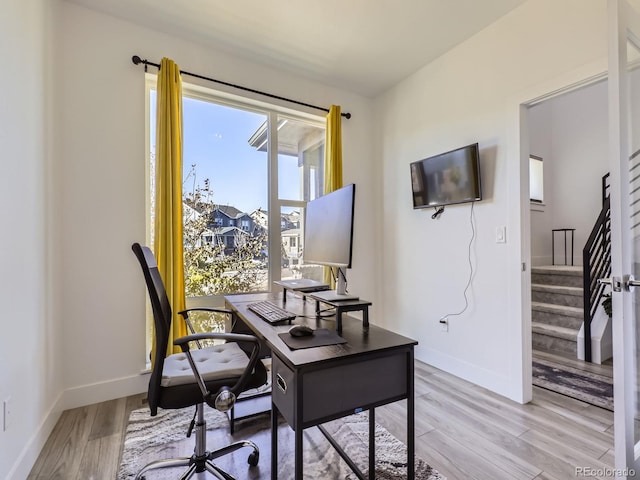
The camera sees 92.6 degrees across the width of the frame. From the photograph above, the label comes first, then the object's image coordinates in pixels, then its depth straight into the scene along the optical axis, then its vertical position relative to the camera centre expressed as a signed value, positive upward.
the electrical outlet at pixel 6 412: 1.33 -0.74
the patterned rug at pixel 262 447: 1.52 -1.14
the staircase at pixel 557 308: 3.12 -0.74
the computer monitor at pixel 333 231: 1.49 +0.06
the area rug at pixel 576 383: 2.16 -1.12
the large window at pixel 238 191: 2.67 +0.50
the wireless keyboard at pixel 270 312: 1.56 -0.38
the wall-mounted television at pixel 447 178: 2.44 +0.55
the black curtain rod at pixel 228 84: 2.34 +1.41
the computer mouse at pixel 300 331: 1.31 -0.38
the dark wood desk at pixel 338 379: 1.05 -0.51
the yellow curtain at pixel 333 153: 3.15 +0.94
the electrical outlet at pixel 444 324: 2.74 -0.75
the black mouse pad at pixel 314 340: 1.21 -0.41
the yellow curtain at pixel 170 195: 2.31 +0.38
